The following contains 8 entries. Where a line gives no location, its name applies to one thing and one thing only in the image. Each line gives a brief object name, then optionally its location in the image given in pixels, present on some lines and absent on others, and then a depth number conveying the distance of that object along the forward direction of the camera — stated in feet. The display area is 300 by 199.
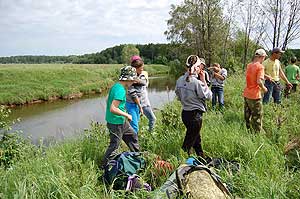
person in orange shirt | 18.48
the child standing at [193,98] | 14.97
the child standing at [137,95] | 17.49
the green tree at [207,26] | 76.54
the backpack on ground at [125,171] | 11.95
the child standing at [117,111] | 14.17
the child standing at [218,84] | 28.53
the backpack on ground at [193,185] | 10.22
